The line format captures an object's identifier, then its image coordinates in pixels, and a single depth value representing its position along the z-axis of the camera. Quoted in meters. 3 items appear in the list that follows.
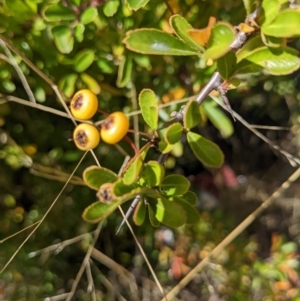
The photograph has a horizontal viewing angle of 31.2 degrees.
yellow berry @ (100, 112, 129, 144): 0.14
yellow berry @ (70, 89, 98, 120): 0.14
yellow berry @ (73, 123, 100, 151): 0.15
